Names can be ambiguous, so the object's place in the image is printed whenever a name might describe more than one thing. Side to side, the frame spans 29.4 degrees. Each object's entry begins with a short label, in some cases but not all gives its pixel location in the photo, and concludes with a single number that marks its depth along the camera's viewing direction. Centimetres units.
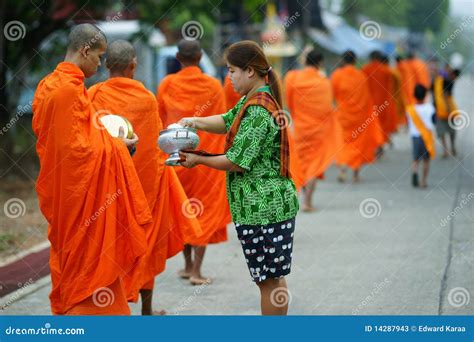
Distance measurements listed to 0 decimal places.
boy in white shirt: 1255
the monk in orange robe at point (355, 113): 1386
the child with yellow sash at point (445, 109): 1588
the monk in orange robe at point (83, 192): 468
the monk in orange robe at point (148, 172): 564
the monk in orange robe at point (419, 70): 2295
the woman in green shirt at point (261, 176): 450
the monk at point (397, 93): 1730
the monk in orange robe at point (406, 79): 2164
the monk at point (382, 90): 1596
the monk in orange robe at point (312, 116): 1102
